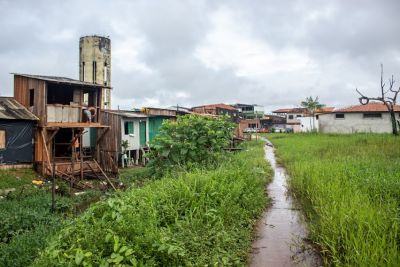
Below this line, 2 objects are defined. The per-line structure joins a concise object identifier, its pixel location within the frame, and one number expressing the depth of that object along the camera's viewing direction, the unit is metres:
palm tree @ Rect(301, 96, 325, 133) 57.64
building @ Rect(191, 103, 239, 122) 50.84
